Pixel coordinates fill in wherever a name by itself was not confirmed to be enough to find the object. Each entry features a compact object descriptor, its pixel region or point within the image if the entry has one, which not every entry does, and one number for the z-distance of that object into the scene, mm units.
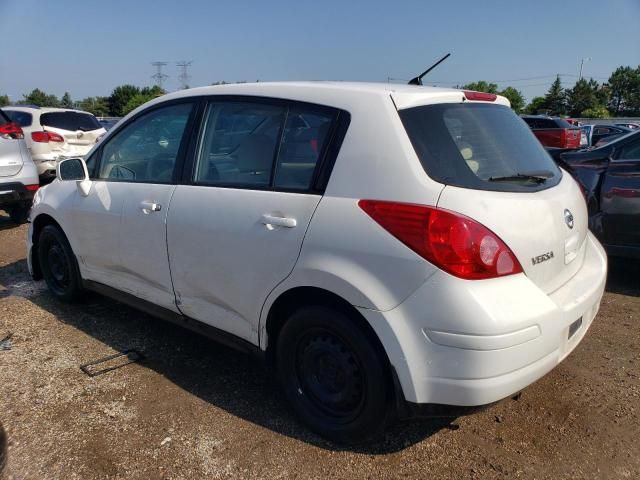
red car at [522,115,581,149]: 17125
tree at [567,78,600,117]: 76625
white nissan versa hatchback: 2096
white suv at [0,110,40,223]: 7074
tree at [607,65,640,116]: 89312
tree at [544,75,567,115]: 77000
